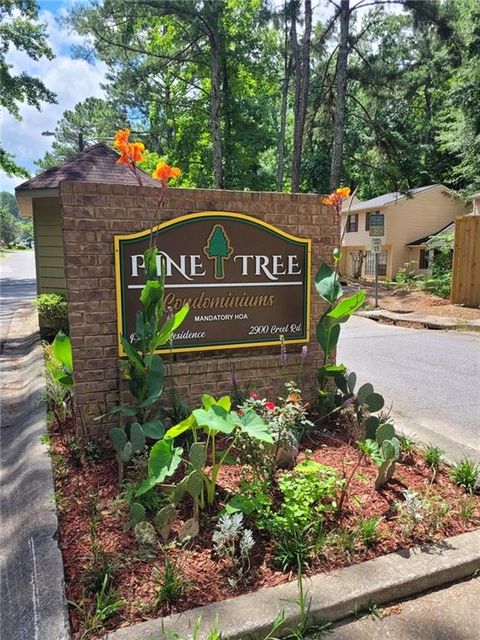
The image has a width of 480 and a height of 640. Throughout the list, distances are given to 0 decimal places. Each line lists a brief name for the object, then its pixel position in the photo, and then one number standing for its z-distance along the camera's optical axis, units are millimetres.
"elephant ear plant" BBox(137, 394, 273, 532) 2230
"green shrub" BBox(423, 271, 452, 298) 15844
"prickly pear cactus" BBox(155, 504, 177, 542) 2168
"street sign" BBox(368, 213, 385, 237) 13734
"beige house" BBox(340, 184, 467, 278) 25344
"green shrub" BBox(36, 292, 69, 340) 7703
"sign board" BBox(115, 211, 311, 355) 3305
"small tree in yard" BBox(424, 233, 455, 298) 16594
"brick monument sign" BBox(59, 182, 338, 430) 3197
